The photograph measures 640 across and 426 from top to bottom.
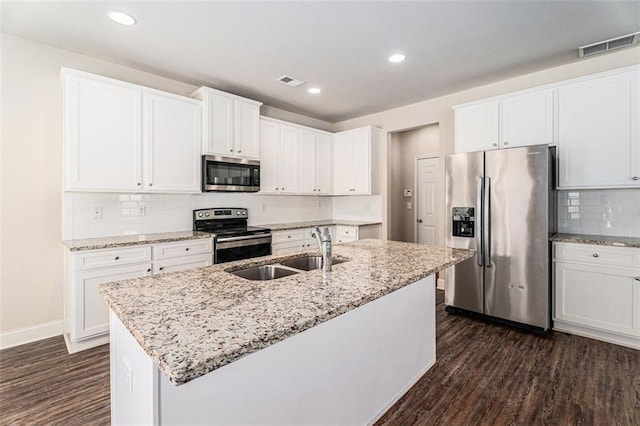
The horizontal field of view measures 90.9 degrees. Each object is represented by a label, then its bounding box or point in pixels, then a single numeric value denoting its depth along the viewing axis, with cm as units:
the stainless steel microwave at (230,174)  353
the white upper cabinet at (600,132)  275
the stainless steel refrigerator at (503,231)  293
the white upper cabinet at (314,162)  479
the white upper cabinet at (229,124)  355
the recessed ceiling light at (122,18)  234
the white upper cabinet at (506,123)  315
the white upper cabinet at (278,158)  428
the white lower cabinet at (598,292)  263
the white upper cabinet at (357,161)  487
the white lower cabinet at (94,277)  259
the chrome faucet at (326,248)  178
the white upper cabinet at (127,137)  271
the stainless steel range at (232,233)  341
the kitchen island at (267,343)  95
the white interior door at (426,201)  538
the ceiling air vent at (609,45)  267
